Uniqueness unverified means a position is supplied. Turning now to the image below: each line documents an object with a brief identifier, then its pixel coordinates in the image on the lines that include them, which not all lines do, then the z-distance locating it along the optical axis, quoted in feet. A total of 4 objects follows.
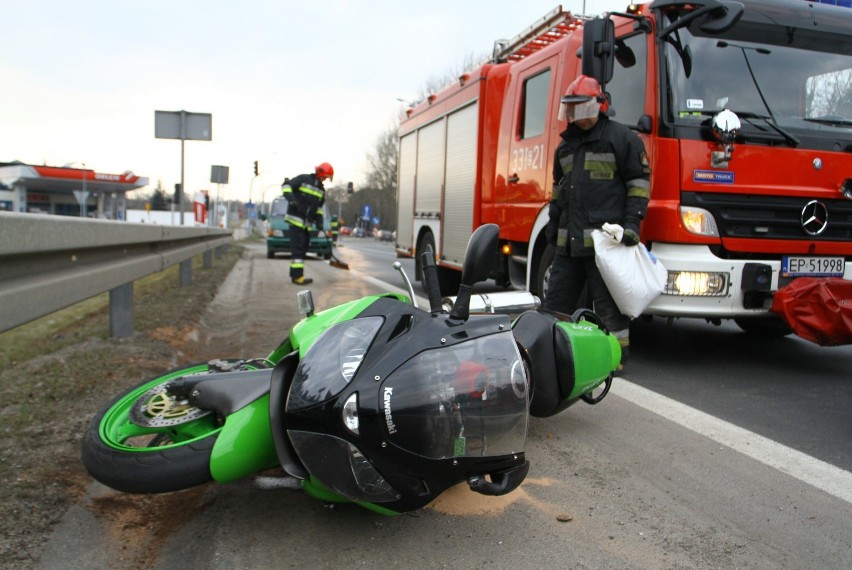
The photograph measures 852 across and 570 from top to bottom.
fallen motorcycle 6.58
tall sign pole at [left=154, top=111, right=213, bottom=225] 49.62
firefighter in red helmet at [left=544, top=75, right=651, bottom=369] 15.10
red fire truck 15.25
